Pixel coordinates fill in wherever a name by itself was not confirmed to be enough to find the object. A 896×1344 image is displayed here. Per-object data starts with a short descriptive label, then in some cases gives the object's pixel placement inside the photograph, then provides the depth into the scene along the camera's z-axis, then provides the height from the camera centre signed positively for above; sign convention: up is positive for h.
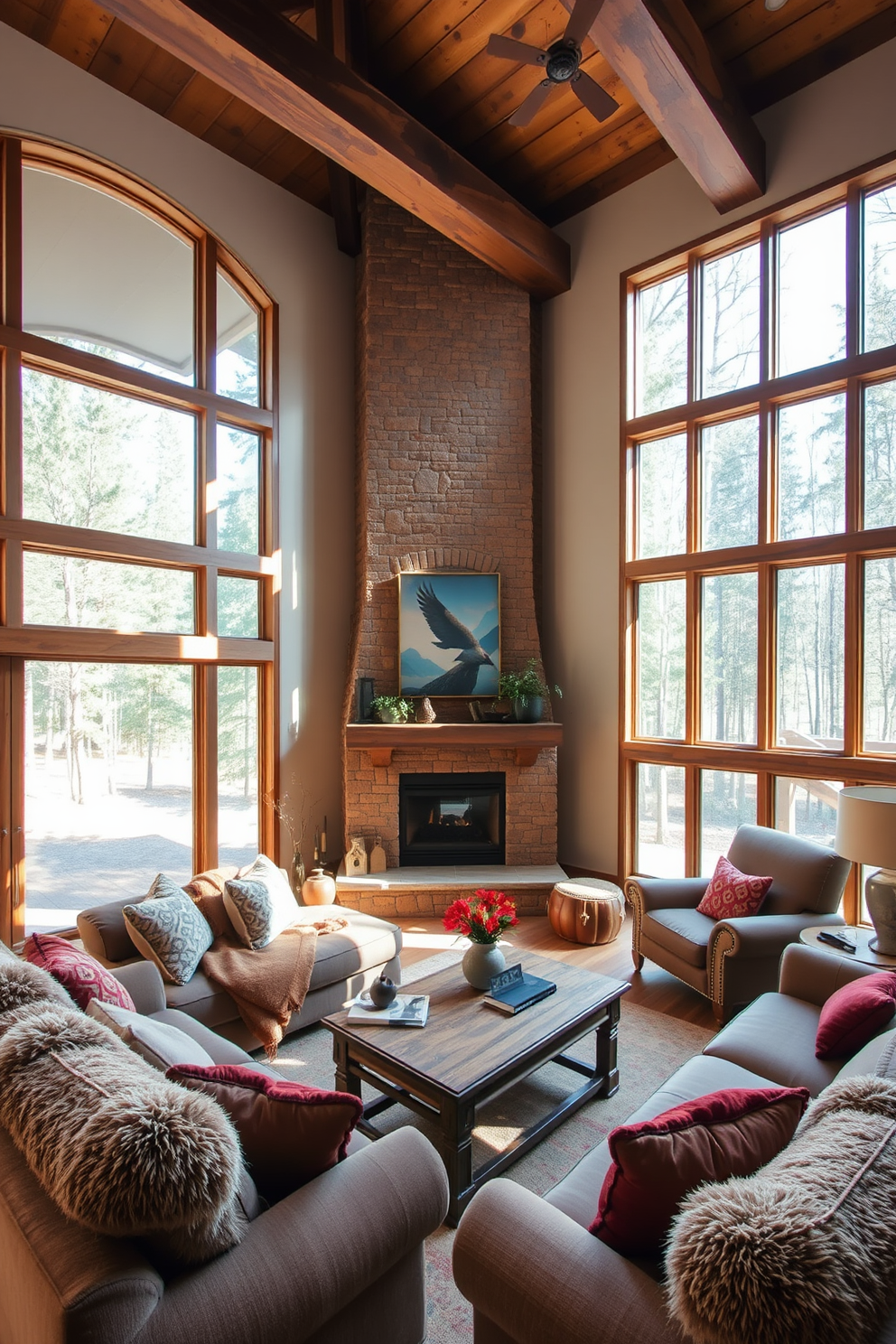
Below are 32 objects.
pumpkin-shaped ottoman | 4.99 -1.74
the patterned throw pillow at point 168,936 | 3.25 -1.24
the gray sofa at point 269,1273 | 1.28 -1.23
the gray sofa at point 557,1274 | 1.40 -1.26
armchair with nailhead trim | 3.69 -1.40
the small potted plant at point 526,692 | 5.99 -0.25
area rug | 2.22 -1.89
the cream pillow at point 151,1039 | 1.96 -1.08
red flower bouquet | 3.12 -1.10
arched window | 4.56 +0.82
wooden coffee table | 2.48 -1.45
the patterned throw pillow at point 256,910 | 3.62 -1.26
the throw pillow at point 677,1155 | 1.47 -1.03
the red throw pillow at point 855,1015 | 2.38 -1.18
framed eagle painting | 6.14 +0.24
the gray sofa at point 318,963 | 3.28 -1.51
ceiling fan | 3.51 +3.08
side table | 3.12 -1.29
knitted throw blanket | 3.35 -1.48
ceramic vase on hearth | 5.12 -1.62
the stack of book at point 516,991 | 3.00 -1.41
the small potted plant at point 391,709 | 5.91 -0.38
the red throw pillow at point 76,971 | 2.21 -0.98
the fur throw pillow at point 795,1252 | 1.10 -0.96
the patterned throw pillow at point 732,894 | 3.99 -1.30
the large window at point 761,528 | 4.86 +1.00
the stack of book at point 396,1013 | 2.88 -1.42
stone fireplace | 6.08 +1.63
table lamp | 3.21 -0.83
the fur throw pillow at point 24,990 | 1.82 -0.85
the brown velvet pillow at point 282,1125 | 1.69 -1.08
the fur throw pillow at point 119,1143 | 1.31 -0.91
